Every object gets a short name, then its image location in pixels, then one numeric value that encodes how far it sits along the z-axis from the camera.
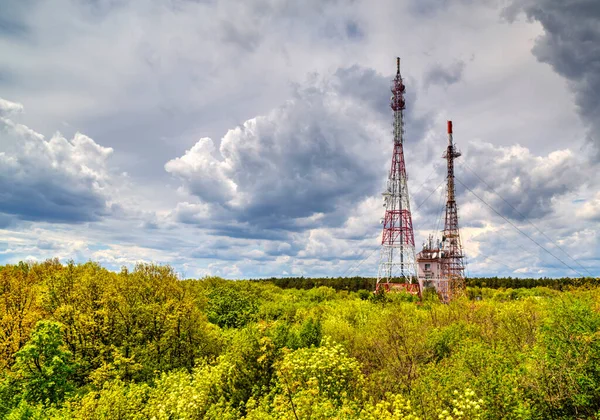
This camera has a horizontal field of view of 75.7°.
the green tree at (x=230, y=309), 62.09
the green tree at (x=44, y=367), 32.06
